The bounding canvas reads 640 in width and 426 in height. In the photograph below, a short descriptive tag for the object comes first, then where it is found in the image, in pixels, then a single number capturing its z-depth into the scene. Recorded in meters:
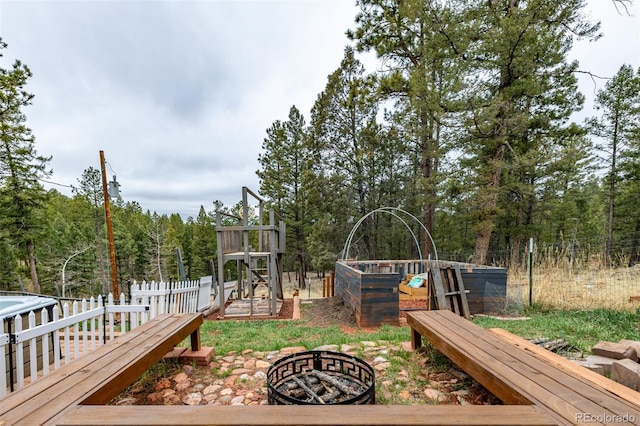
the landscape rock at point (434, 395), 1.99
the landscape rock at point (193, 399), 2.03
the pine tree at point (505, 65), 8.02
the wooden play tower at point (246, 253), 6.79
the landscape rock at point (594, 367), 2.20
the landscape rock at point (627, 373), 1.87
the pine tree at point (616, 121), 12.92
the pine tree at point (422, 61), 8.76
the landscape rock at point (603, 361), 2.21
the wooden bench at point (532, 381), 1.04
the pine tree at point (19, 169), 12.33
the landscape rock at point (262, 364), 2.68
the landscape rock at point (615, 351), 2.28
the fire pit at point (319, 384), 1.60
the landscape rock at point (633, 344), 2.30
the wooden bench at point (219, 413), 0.97
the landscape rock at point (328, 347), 3.01
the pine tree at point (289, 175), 20.88
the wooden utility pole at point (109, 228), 8.10
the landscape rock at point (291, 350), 3.03
